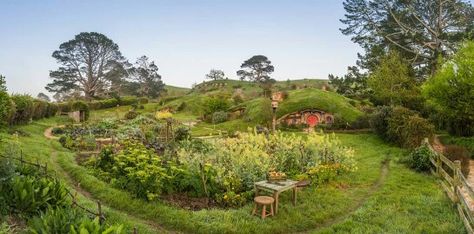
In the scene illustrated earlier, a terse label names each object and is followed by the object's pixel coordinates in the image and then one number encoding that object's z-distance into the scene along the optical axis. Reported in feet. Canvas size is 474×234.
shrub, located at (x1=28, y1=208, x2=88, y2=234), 22.53
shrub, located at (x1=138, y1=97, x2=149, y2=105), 197.06
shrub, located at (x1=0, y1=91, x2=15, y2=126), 45.91
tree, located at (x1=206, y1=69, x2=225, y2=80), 275.18
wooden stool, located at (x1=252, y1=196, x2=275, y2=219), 32.53
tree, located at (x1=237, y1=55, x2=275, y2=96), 253.44
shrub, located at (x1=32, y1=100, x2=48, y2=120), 108.17
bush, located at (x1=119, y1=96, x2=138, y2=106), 188.77
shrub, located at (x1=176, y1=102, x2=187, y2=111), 174.24
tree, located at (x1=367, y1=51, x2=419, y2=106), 103.14
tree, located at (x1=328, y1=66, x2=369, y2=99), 147.33
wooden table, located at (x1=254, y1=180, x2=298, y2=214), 33.88
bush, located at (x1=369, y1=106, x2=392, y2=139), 80.92
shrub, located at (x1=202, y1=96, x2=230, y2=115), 134.62
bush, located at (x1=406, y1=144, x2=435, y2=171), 52.49
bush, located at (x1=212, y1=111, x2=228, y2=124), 122.52
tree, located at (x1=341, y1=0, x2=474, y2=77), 121.19
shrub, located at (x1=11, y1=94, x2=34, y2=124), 88.43
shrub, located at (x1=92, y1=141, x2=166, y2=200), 36.19
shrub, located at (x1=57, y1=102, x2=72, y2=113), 137.81
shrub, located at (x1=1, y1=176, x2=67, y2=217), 28.50
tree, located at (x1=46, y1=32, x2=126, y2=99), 194.49
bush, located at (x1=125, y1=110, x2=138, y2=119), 138.34
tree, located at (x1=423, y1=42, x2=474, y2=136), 70.95
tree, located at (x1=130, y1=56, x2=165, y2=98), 252.21
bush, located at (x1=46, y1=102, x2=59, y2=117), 124.63
